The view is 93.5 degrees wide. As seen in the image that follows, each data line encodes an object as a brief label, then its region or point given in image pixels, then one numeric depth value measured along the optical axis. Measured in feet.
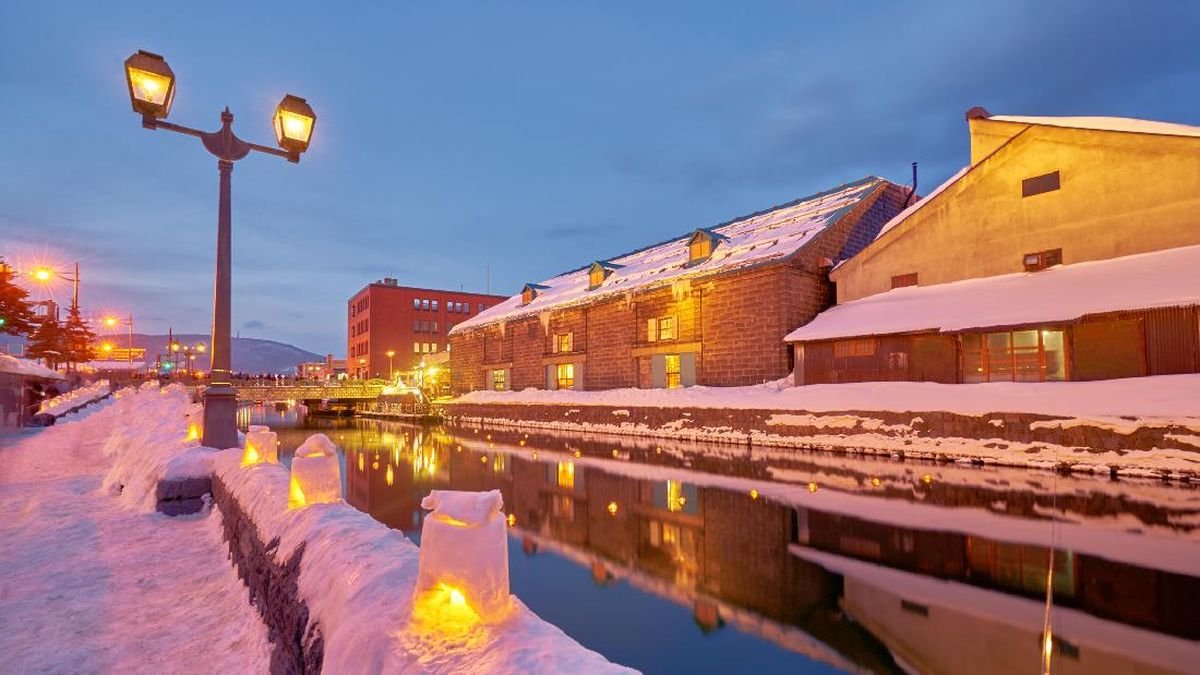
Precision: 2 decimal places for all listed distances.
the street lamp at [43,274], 69.41
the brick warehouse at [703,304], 75.61
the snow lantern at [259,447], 24.84
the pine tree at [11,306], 83.71
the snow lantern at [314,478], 16.52
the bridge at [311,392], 145.38
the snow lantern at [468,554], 8.26
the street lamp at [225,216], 29.01
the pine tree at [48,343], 122.01
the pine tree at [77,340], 144.56
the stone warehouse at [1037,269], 48.52
